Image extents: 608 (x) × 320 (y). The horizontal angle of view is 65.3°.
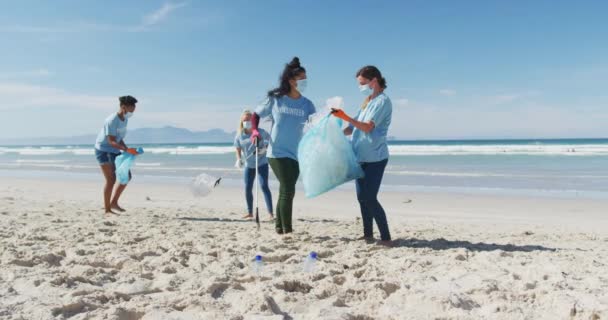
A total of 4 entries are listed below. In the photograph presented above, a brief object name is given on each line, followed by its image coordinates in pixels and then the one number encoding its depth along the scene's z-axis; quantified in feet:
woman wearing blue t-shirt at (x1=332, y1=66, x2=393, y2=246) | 13.38
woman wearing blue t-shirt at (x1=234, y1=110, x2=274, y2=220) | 20.85
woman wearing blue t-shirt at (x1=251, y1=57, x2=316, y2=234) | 14.87
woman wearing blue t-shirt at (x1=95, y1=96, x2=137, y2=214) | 20.59
